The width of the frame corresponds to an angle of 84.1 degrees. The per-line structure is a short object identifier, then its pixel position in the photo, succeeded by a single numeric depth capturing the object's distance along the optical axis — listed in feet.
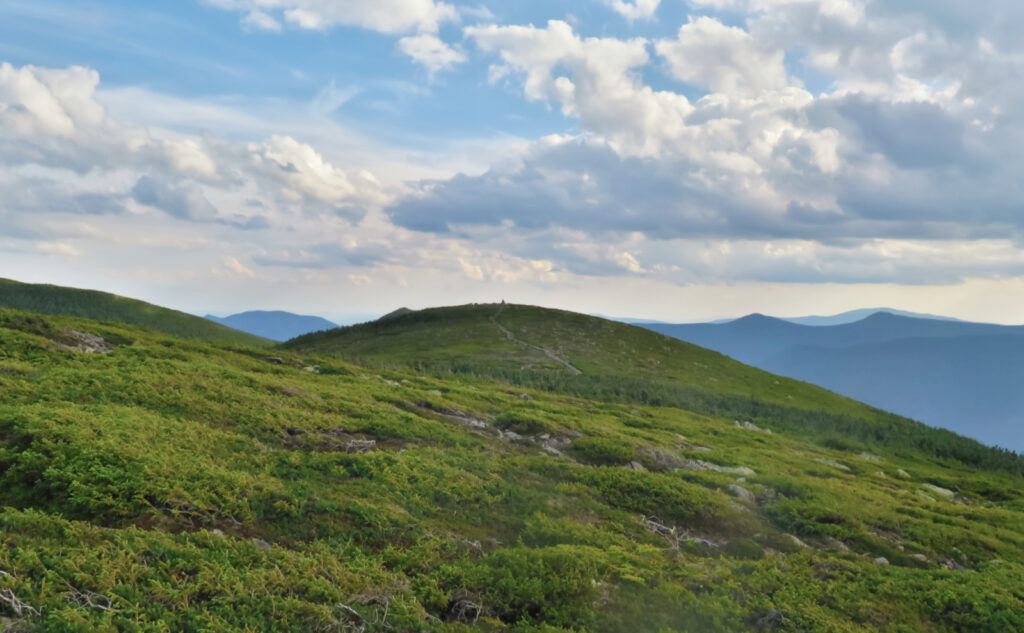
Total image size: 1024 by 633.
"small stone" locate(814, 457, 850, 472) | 118.23
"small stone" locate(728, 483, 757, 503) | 73.20
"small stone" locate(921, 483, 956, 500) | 114.57
